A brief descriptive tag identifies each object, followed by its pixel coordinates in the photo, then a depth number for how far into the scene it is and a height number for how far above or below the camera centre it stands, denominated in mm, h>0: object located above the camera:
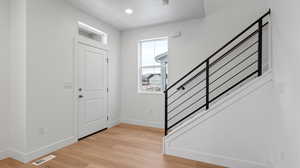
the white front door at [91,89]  3094 -188
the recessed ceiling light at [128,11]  3080 +1574
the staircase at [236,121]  1860 -553
